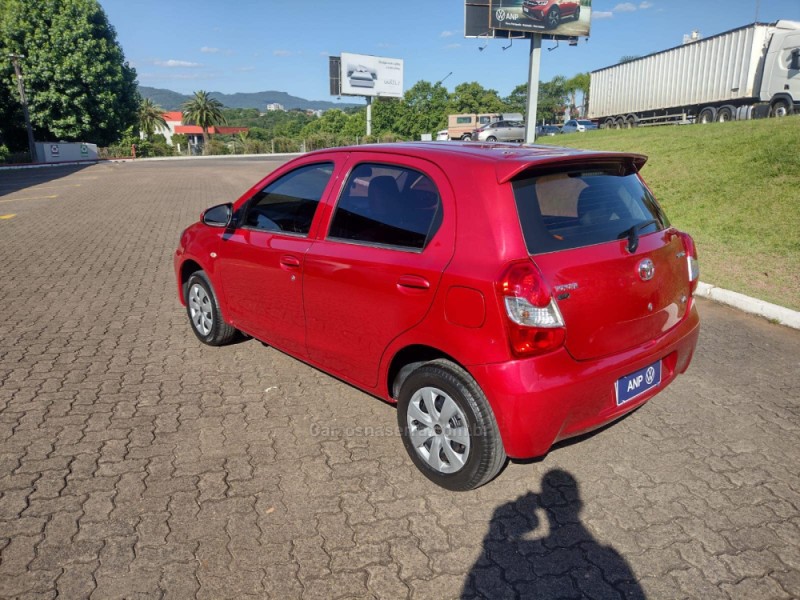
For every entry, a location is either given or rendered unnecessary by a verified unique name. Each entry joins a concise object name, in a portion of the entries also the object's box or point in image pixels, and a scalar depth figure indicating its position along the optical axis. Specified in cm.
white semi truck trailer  2127
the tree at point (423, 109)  9431
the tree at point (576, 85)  11594
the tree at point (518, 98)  12149
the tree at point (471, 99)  9694
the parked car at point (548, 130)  4669
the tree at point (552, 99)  12031
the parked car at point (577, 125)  4448
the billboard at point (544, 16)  3117
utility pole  3803
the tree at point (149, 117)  7600
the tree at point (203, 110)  7638
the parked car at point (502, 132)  3834
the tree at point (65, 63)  4131
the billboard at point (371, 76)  6781
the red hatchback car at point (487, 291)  265
